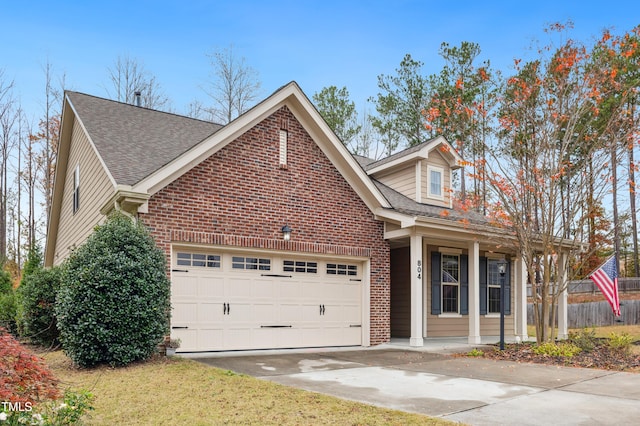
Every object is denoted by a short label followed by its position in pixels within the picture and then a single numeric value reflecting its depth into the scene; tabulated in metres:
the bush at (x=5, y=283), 18.31
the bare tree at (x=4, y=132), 28.47
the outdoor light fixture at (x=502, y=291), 12.45
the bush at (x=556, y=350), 11.37
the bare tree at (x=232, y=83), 29.58
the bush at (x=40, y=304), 12.30
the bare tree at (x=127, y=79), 28.80
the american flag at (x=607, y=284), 14.85
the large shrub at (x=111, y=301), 8.72
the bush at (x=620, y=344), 11.69
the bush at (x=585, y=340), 12.09
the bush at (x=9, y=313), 15.09
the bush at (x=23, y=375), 4.61
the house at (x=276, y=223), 10.87
